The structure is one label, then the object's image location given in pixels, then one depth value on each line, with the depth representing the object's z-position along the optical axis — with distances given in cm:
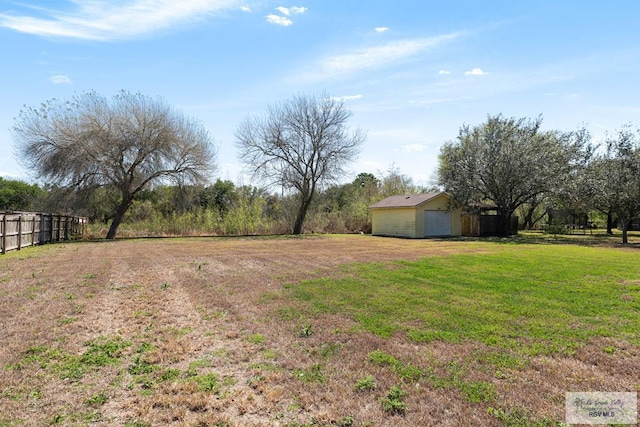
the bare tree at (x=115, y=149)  2052
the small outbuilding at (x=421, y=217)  2400
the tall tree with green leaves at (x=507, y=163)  2219
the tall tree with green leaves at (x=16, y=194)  2823
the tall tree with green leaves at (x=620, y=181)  1800
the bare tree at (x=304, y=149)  2614
